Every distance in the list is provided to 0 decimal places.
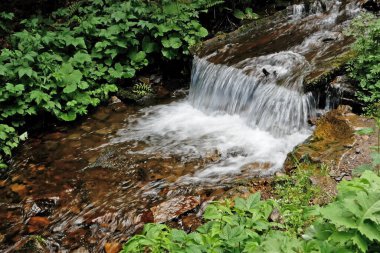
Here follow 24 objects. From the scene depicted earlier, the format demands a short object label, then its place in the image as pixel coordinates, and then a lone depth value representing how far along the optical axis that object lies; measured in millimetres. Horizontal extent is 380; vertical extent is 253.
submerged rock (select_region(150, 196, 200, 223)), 4598
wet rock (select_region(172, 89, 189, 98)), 8616
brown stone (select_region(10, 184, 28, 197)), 5730
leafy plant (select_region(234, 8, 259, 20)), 9641
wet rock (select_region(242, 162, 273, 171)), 5336
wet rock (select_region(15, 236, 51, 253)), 4422
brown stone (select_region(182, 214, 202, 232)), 4376
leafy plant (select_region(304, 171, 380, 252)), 1855
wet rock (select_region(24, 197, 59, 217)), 5223
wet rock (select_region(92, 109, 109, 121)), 7785
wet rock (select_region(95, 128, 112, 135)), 7216
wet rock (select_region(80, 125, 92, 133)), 7379
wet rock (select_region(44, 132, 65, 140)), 7227
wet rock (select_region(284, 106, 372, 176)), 4438
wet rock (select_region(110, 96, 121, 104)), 8359
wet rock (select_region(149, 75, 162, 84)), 8914
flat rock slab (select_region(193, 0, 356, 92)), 6230
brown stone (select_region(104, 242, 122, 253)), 4309
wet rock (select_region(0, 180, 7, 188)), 5985
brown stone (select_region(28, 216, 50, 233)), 4949
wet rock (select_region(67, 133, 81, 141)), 7117
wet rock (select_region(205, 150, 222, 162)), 5808
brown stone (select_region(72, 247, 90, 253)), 4414
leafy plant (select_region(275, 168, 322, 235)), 3087
